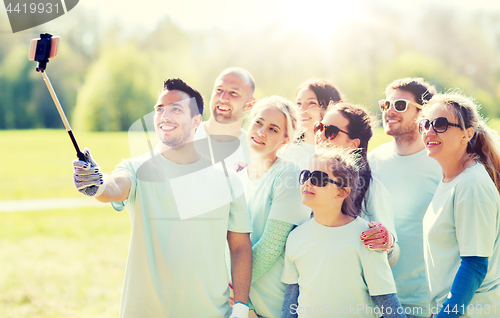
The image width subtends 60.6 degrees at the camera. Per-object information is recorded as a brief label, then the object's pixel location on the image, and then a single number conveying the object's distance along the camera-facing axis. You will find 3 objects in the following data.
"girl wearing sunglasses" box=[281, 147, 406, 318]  2.73
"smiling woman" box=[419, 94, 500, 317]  2.60
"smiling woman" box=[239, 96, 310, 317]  2.99
